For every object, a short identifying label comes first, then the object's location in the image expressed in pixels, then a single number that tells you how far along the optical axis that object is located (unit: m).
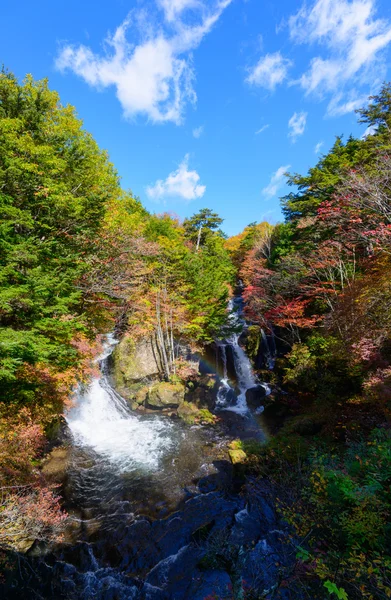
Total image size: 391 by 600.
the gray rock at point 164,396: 17.30
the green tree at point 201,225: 33.75
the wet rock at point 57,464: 10.73
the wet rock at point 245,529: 7.95
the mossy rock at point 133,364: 18.31
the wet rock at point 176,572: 6.75
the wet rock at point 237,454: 11.55
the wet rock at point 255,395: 18.73
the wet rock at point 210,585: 6.43
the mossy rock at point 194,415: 16.02
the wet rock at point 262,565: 5.81
